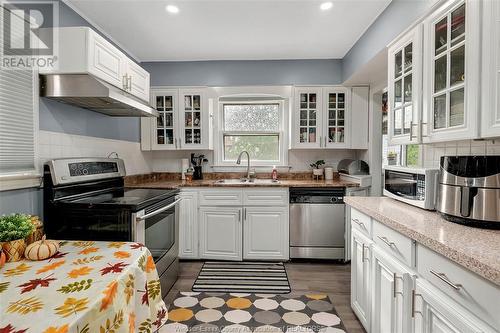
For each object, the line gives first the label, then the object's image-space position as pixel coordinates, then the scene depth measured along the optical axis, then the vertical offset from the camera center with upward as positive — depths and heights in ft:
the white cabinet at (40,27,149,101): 6.13 +2.53
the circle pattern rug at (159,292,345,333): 6.45 -3.86
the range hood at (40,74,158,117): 6.24 +1.74
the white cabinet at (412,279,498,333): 3.01 -1.84
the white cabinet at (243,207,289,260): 10.27 -2.49
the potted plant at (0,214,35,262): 3.96 -1.07
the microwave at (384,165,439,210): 5.15 -0.42
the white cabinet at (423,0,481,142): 4.20 +1.61
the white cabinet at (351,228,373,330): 5.81 -2.53
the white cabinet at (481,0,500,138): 3.85 +1.36
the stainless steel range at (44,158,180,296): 6.18 -1.09
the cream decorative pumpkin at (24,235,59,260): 3.98 -1.29
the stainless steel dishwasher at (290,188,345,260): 10.17 -2.19
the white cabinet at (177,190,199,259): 10.45 -2.32
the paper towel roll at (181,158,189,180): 11.97 -0.11
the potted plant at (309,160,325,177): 11.79 -0.21
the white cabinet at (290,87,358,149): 11.35 +1.95
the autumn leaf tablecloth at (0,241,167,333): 2.51 -1.41
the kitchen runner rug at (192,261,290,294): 8.36 -3.78
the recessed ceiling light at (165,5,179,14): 7.61 +4.37
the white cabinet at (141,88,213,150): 11.64 +1.82
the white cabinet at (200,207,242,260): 10.30 -2.63
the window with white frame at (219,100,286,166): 12.53 +1.51
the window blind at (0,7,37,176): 5.48 +0.90
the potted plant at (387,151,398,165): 9.76 +0.26
